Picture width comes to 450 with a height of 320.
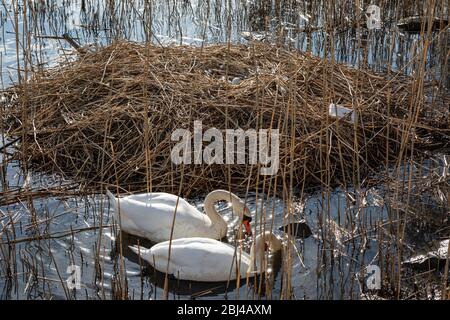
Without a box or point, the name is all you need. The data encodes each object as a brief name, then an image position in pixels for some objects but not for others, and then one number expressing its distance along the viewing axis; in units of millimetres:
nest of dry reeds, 6332
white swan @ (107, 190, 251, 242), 5398
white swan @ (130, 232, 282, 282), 4859
